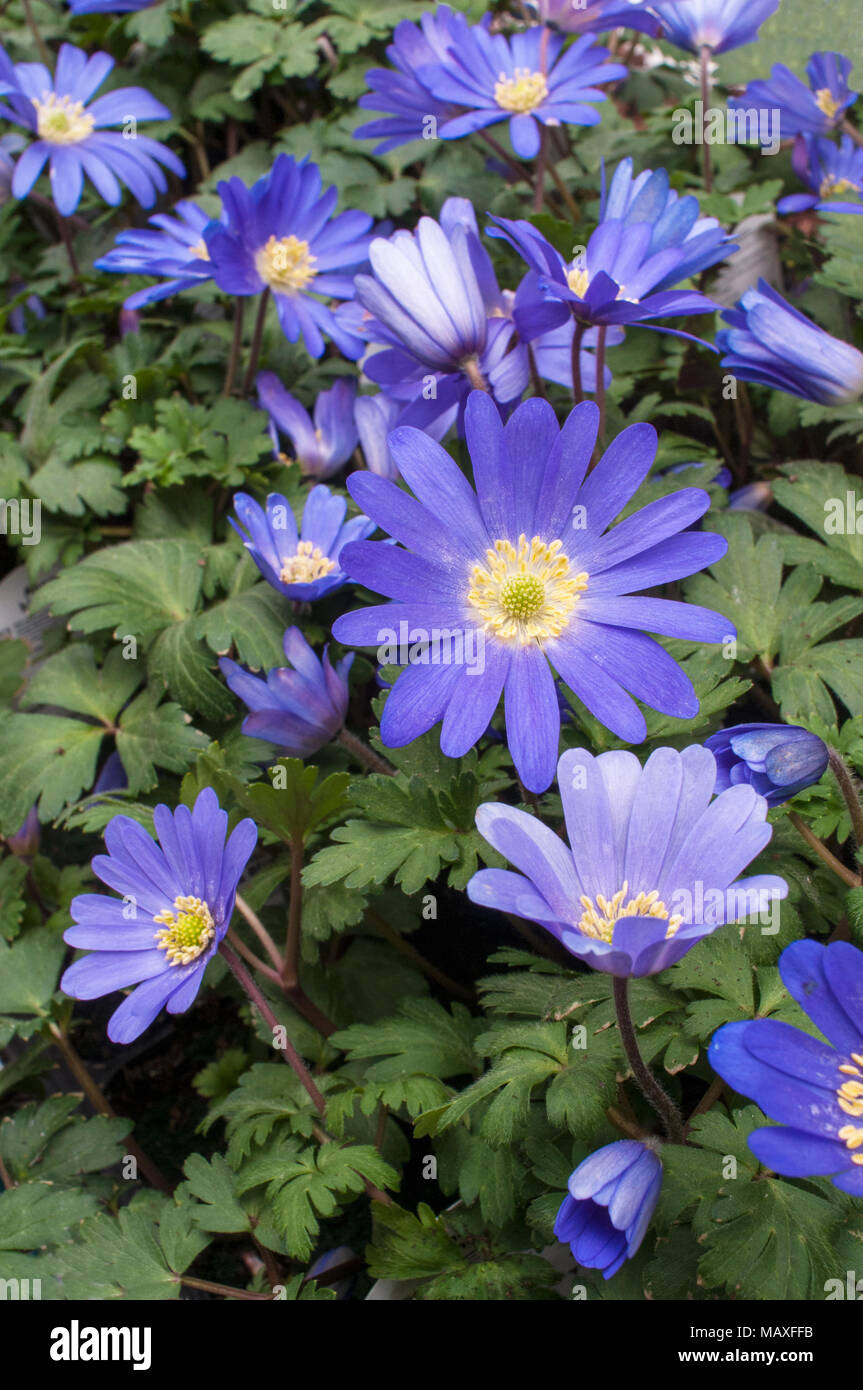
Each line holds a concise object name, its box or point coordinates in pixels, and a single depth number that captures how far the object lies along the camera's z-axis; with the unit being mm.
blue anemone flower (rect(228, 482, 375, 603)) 472
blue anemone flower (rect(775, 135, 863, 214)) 516
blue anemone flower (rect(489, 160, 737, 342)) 443
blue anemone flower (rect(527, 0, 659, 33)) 506
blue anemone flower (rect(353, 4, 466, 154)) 500
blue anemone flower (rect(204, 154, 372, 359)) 482
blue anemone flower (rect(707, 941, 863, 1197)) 372
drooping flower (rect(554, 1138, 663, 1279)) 414
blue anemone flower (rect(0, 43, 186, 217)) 518
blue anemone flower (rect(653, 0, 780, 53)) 508
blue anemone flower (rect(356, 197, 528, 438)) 451
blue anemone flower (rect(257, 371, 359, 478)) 498
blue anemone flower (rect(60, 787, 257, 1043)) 434
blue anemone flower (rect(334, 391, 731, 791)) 422
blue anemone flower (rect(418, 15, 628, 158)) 489
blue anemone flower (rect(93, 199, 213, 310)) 488
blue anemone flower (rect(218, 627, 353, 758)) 458
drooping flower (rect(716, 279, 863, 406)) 459
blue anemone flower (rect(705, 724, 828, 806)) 425
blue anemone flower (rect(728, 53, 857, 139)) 511
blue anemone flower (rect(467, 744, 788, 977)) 406
